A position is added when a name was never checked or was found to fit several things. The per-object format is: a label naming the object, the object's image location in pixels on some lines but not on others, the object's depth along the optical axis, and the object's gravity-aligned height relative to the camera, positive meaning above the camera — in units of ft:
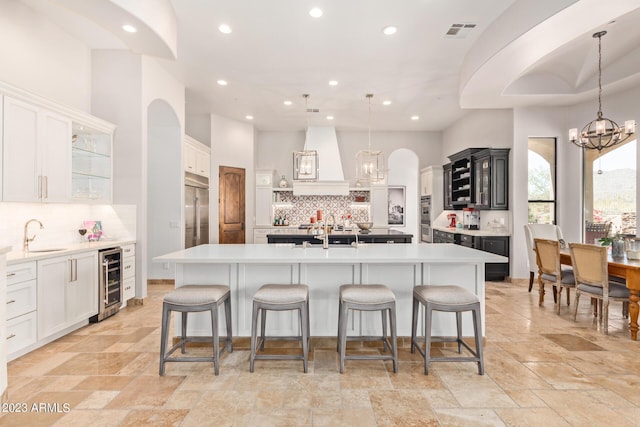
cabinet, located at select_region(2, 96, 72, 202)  10.46 +1.95
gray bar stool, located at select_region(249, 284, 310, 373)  8.89 -2.34
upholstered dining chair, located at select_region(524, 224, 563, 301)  17.84 -1.09
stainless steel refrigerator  20.25 +0.23
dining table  11.48 -2.33
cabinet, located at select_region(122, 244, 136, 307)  14.66 -2.54
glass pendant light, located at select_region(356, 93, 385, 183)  17.99 +2.21
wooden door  25.36 +0.58
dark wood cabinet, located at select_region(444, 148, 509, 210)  21.17 +2.22
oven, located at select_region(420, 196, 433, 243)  28.63 -0.63
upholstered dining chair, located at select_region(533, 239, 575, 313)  14.70 -2.52
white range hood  27.55 +3.61
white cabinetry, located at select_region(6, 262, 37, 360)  9.52 -2.65
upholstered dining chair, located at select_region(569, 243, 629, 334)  12.21 -2.36
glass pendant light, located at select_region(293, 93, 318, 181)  17.15 +2.25
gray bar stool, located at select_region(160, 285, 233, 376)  8.80 -2.34
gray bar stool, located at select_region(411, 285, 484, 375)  8.84 -2.38
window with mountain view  17.11 +1.31
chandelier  13.92 +3.33
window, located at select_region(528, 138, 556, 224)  20.84 +1.92
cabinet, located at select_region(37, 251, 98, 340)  10.69 -2.59
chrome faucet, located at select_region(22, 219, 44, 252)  11.68 -0.87
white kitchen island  10.75 -2.10
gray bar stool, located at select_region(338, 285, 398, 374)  8.88 -2.35
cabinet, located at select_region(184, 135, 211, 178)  20.42 +3.51
